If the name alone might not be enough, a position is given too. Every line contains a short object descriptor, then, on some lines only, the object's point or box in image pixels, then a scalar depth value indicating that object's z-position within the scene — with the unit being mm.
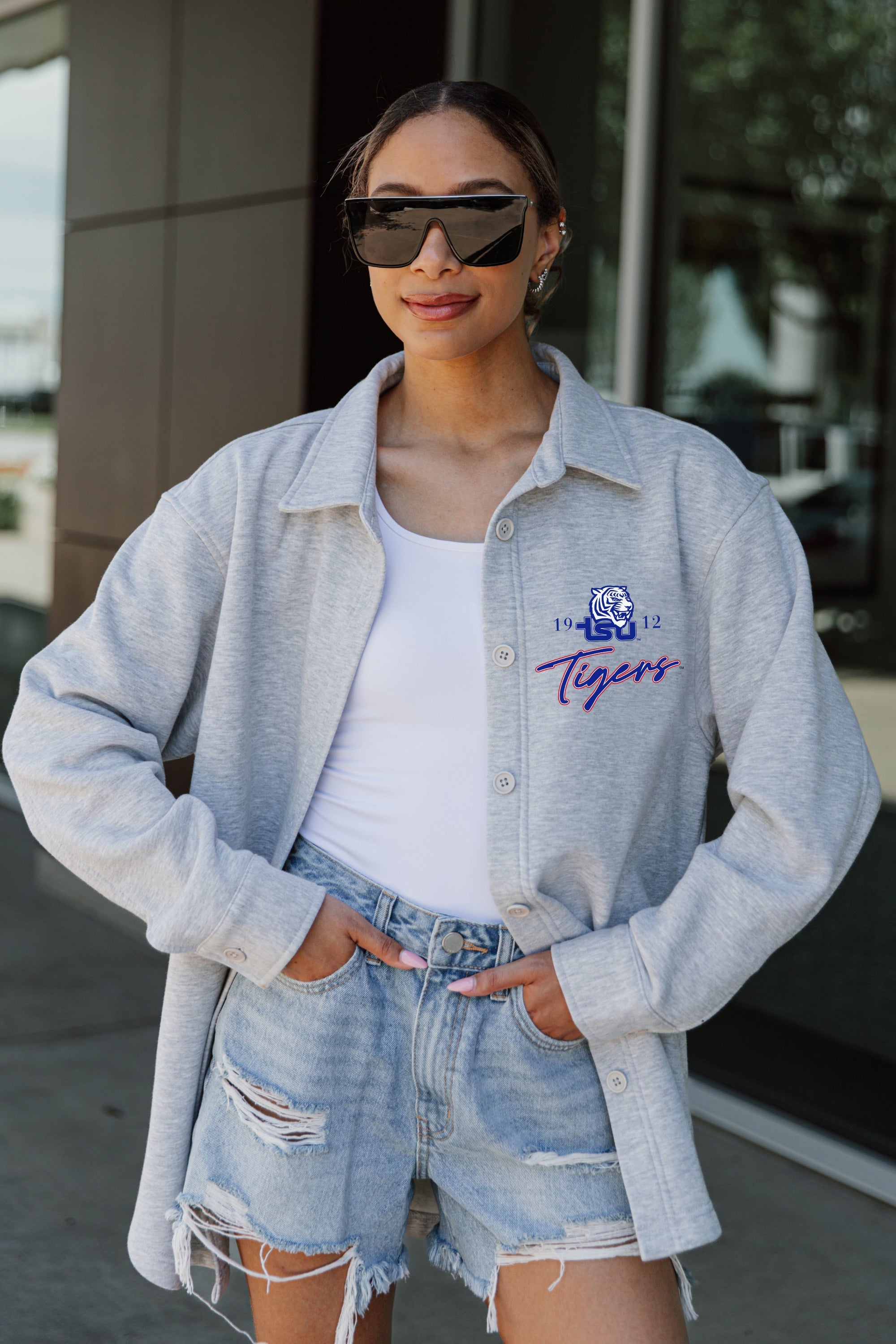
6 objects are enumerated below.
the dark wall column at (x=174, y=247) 4590
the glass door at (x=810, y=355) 4379
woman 1707
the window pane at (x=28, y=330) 7016
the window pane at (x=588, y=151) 4434
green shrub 7418
